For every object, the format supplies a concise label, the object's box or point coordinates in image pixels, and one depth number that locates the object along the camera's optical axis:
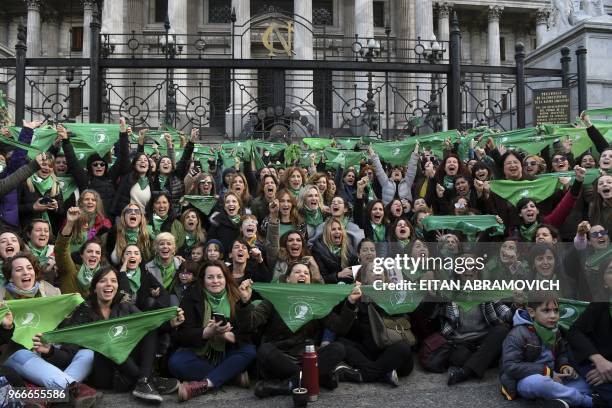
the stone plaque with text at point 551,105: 13.25
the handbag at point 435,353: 6.25
